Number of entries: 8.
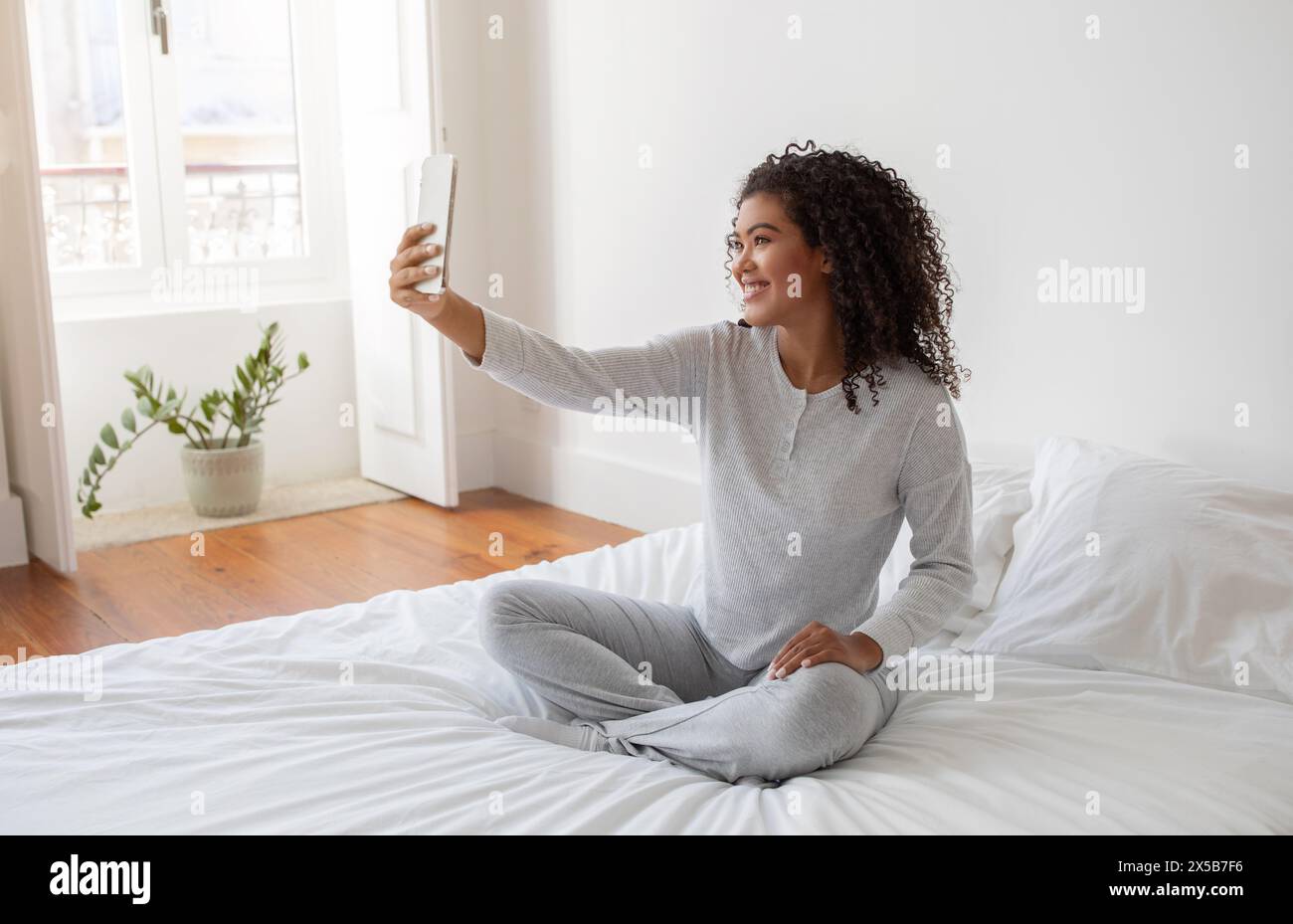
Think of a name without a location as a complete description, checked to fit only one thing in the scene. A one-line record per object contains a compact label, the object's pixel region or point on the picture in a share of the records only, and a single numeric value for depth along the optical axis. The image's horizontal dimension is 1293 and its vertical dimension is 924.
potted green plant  3.79
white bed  1.39
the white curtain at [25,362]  3.07
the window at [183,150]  4.00
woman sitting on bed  1.71
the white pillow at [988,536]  2.12
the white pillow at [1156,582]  1.81
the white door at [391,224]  3.76
